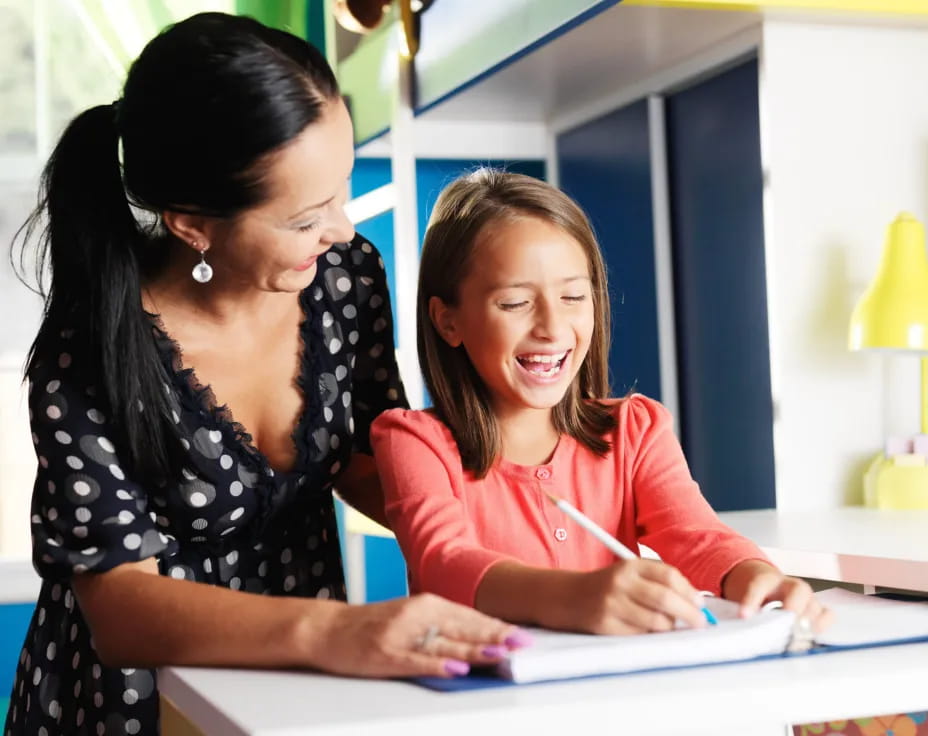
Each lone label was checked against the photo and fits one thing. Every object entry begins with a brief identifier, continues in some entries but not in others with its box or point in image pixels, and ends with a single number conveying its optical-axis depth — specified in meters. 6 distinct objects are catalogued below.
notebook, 0.80
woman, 1.07
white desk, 0.72
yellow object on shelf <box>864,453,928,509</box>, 2.28
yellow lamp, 2.25
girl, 1.21
